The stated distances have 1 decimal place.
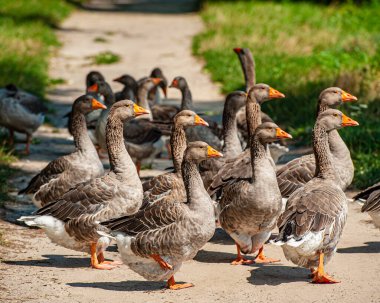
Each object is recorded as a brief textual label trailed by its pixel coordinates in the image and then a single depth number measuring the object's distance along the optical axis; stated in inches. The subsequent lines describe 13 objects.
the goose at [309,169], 773.9
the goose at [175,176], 743.7
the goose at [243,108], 922.1
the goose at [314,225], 620.1
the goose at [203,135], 968.9
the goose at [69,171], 792.3
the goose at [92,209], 695.1
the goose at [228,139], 831.7
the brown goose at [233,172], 755.4
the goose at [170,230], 621.3
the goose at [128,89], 1192.8
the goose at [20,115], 1140.5
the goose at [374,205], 715.4
